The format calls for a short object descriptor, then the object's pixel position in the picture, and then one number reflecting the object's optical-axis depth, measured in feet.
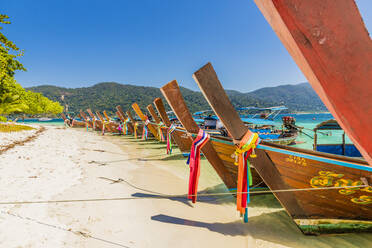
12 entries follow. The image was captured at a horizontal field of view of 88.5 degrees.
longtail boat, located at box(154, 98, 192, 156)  32.83
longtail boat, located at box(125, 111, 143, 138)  59.21
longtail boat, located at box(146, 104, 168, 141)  38.85
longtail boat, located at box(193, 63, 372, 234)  9.87
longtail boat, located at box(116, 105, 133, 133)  61.96
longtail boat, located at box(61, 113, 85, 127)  128.77
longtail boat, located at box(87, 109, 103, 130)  94.83
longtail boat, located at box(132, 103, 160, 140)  40.98
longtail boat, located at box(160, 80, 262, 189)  14.99
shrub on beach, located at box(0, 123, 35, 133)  45.94
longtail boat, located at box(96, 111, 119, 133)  82.12
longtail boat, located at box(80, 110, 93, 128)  105.58
